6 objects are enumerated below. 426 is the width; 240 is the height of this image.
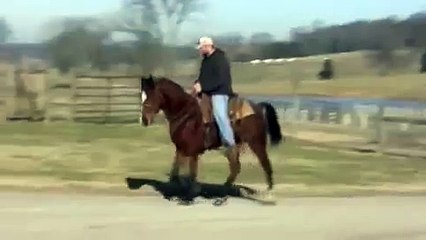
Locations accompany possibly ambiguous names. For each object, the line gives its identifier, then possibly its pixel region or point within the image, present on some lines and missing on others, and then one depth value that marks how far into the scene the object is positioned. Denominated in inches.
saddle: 578.2
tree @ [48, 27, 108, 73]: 1958.9
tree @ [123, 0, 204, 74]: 1888.5
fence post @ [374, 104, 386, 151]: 995.3
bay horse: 569.0
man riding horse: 570.9
